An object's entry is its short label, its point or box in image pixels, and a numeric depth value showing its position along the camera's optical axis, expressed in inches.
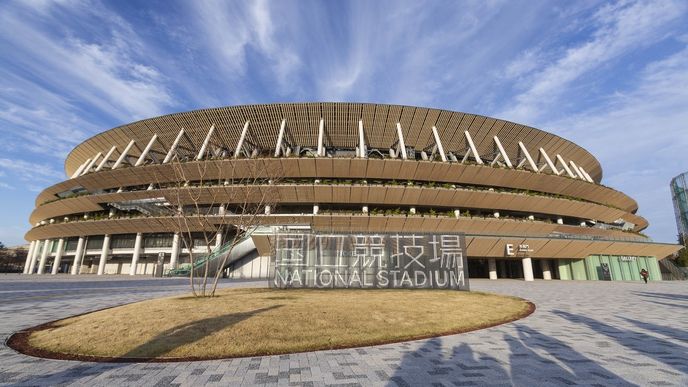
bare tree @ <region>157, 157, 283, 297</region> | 1243.2
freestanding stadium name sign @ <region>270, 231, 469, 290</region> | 746.8
